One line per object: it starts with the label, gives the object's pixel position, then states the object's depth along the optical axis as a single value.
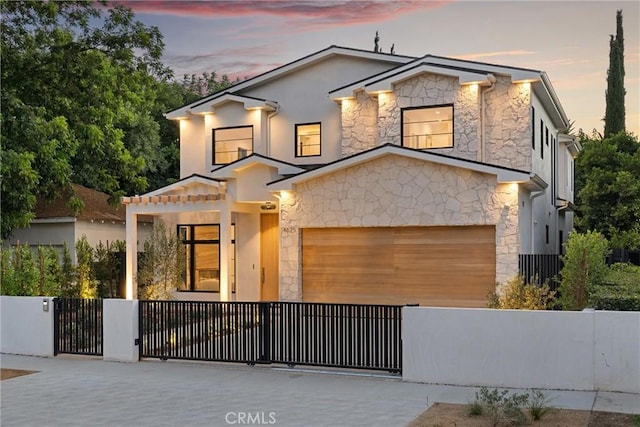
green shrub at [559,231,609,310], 11.16
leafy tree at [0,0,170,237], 20.27
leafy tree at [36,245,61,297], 14.96
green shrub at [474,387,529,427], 7.81
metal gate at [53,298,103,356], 12.95
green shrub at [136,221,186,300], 17.23
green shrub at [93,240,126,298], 20.75
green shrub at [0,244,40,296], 14.64
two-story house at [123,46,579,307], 15.97
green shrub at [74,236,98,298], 17.69
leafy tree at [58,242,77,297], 17.53
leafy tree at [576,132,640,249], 25.66
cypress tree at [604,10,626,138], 35.16
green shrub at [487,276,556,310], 11.41
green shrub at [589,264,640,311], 9.79
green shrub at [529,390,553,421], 7.99
